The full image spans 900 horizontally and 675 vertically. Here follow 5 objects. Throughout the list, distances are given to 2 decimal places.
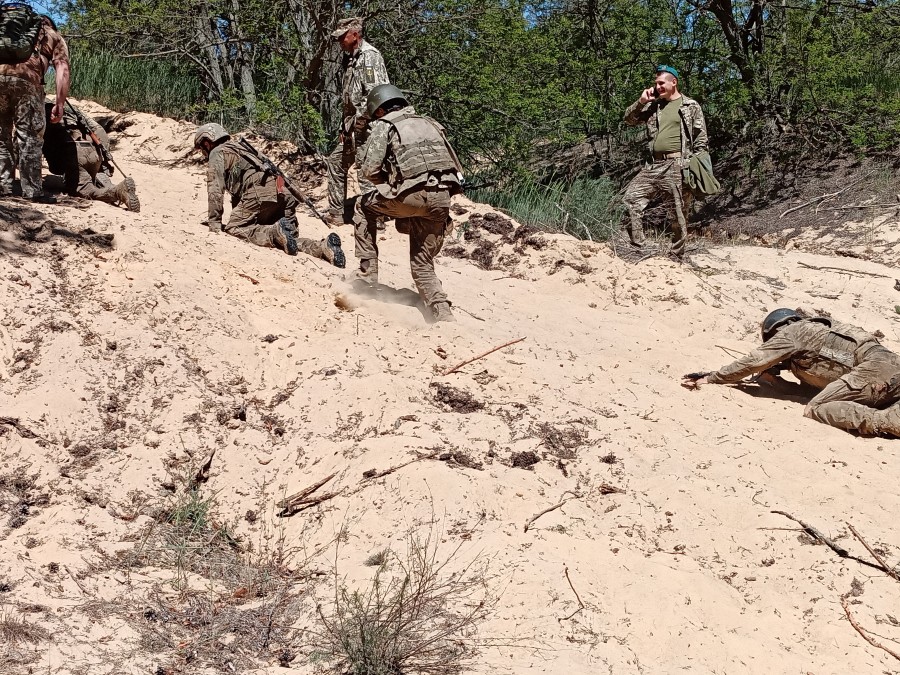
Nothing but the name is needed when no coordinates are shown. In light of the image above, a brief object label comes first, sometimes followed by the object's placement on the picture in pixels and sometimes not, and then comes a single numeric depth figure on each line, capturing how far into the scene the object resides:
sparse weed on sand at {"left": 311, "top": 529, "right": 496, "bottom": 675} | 3.49
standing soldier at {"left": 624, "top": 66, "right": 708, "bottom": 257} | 8.75
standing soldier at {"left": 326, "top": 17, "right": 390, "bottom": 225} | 8.66
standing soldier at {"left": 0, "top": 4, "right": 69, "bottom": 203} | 6.93
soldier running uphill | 6.37
